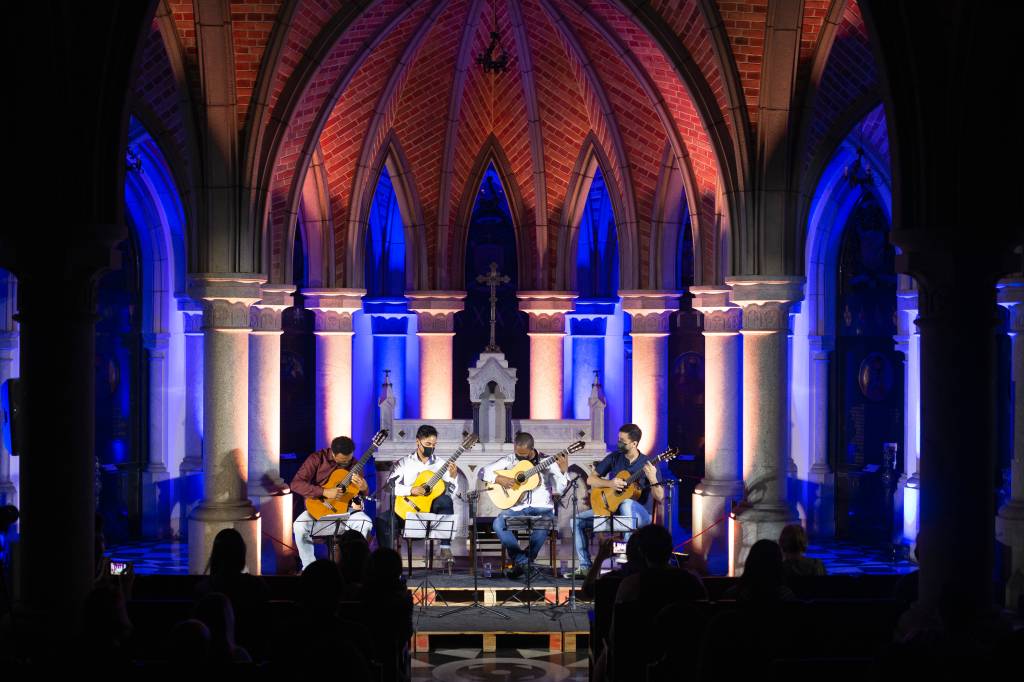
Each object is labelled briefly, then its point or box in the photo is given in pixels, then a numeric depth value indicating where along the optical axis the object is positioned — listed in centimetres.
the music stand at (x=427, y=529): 1182
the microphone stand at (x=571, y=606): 1151
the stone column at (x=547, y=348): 1758
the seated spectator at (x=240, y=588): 648
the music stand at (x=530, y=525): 1234
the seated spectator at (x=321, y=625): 546
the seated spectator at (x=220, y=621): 541
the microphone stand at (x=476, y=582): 1175
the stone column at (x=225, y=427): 1201
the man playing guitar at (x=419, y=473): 1280
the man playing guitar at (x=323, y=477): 1251
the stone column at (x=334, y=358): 1666
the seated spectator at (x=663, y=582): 682
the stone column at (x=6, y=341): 1606
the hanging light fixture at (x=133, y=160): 1558
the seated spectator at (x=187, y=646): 487
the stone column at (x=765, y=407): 1211
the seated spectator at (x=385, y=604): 673
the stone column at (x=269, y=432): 1386
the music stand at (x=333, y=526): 1212
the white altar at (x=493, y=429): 1529
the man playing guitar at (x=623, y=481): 1304
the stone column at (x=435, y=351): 1769
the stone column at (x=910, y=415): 1622
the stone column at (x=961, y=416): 741
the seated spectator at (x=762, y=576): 584
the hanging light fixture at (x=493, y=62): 1369
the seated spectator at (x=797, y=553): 836
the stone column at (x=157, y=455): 1803
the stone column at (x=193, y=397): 1788
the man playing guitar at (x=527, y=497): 1262
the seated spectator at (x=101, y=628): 509
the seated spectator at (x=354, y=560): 789
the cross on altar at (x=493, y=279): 1605
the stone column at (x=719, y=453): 1398
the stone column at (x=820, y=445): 1806
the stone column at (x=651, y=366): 1669
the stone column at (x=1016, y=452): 1238
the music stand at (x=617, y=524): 1253
